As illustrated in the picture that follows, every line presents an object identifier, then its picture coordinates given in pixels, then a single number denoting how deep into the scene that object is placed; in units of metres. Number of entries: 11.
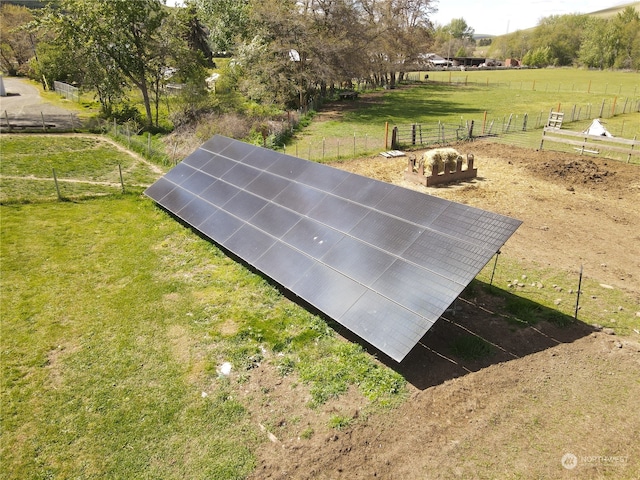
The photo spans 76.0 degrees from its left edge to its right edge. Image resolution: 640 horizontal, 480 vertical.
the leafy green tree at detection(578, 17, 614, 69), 95.94
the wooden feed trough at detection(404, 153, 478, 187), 18.27
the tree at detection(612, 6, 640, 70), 93.38
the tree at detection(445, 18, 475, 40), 193.14
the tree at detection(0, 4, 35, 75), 56.75
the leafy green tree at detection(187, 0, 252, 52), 47.75
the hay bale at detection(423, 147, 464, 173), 18.17
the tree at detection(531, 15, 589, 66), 114.75
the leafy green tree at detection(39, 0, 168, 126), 27.09
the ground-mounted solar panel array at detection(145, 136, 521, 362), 7.27
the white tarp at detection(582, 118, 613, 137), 25.47
